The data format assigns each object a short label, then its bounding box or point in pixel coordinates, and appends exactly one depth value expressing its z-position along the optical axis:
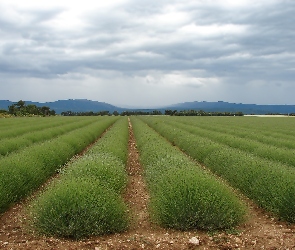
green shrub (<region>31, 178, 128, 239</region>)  5.48
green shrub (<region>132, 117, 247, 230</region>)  5.88
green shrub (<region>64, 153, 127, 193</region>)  7.76
